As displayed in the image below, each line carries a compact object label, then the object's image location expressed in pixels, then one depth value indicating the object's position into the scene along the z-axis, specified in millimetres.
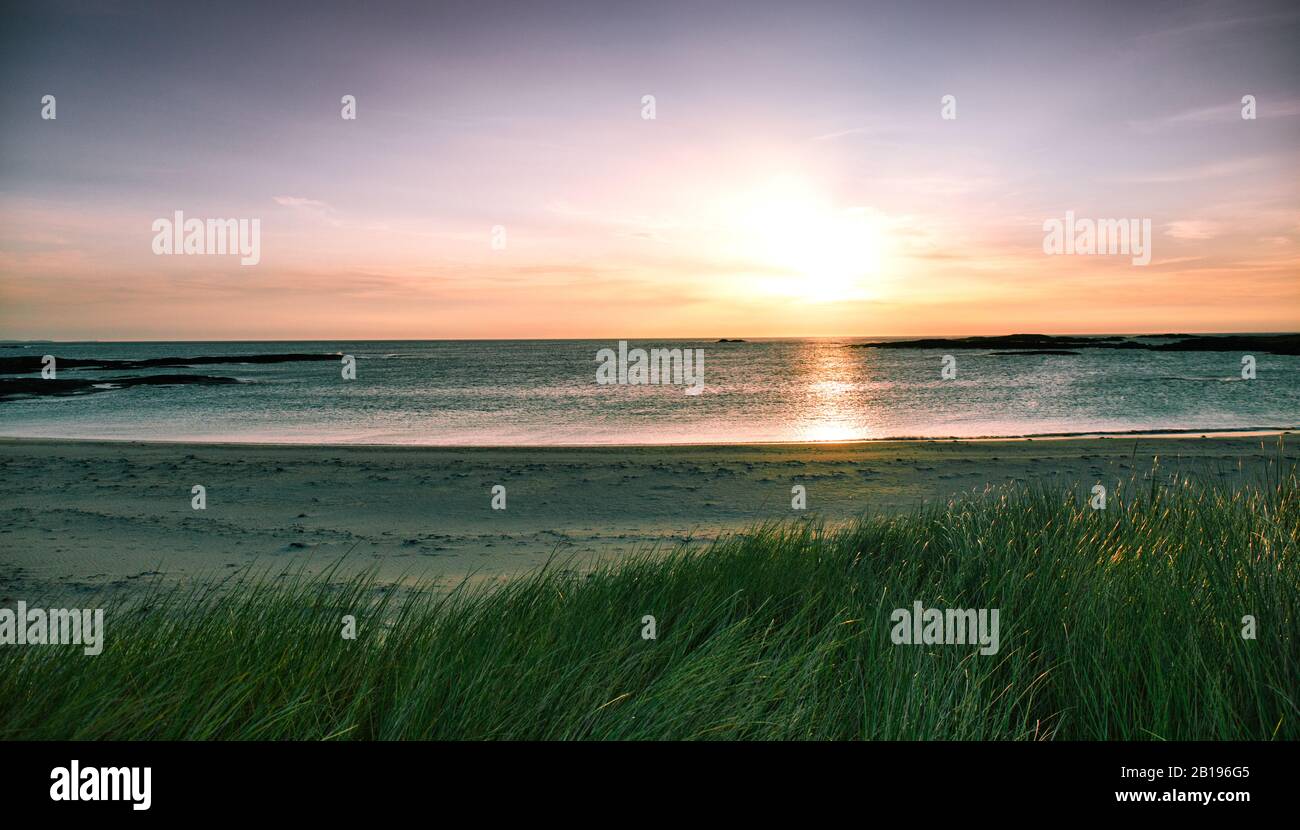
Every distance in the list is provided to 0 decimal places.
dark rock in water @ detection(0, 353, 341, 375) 48438
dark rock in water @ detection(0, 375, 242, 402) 34688
